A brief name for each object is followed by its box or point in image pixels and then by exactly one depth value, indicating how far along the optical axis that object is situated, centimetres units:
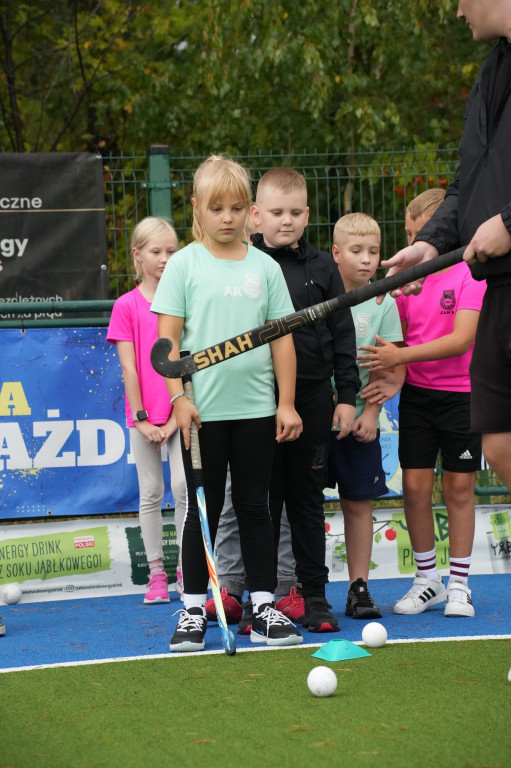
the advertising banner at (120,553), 586
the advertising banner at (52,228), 711
